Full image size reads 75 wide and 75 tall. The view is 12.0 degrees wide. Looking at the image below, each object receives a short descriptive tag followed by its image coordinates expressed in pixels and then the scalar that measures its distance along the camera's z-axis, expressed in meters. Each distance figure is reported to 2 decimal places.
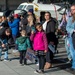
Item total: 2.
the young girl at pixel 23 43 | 10.93
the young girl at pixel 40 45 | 9.59
